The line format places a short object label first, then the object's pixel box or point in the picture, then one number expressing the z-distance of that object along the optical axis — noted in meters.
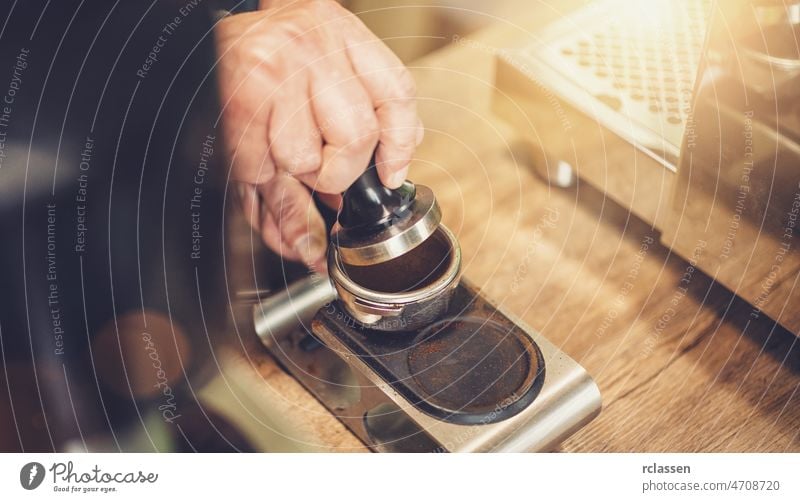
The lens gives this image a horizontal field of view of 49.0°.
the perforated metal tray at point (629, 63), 0.60
